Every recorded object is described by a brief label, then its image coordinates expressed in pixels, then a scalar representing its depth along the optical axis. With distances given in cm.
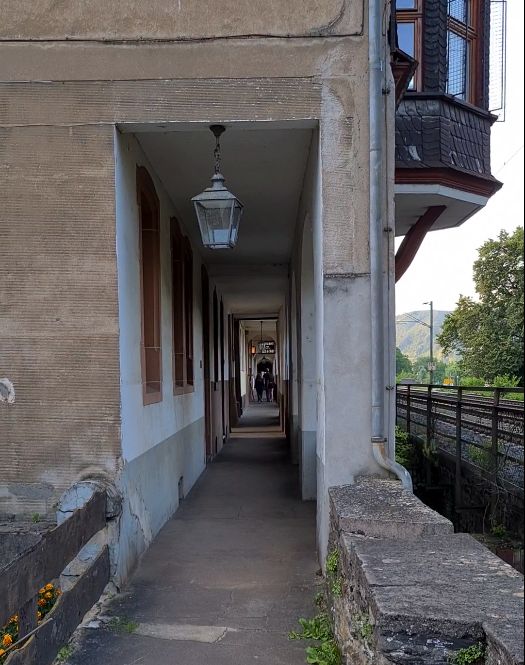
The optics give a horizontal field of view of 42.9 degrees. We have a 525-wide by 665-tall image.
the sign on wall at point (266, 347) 3603
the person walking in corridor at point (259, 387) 3480
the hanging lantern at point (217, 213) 555
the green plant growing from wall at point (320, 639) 391
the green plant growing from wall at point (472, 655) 246
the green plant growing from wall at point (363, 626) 290
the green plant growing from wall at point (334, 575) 397
